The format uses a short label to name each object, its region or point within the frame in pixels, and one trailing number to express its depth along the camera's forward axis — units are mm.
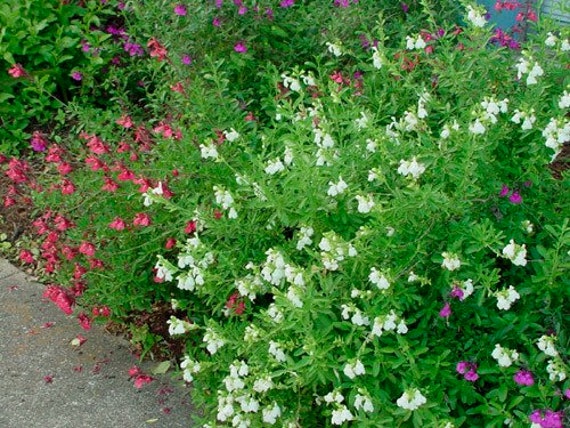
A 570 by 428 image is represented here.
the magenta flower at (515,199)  3311
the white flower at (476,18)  3457
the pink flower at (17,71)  4805
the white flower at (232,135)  3818
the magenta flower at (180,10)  5023
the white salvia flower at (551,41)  3451
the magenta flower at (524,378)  2975
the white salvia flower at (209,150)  3582
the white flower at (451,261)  2904
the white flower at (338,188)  3176
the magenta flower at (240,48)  4977
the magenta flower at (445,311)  3060
